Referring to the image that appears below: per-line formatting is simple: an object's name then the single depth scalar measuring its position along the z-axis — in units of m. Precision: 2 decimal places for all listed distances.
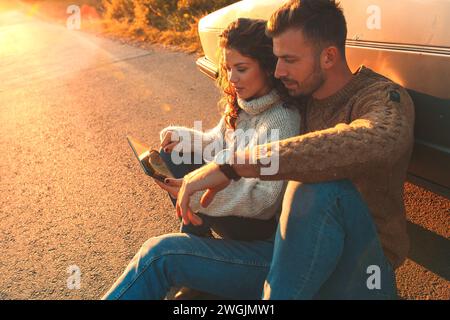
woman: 1.82
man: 1.58
